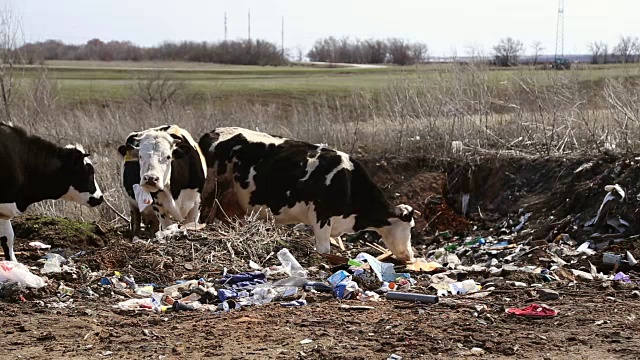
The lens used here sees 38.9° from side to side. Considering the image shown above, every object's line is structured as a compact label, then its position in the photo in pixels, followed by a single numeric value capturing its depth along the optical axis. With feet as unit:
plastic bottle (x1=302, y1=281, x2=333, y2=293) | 31.19
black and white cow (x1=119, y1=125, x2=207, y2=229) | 42.80
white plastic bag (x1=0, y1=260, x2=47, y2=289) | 31.09
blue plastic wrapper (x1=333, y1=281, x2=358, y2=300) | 30.40
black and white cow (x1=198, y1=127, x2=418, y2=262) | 46.68
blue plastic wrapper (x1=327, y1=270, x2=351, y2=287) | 31.57
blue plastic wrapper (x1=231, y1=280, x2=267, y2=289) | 31.65
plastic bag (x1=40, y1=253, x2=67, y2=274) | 33.58
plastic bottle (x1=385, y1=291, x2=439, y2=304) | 29.19
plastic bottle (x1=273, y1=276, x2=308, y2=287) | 31.73
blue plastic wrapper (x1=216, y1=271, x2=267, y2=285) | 32.32
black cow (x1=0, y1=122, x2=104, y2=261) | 38.86
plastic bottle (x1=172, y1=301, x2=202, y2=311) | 29.01
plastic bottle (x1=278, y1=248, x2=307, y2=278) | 33.95
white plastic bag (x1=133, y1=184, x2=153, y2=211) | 44.74
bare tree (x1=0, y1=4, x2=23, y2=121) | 88.74
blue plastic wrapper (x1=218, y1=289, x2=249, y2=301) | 30.04
